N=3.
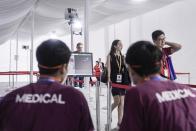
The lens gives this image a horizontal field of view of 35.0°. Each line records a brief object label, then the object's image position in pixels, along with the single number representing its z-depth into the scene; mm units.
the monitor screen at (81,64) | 4703
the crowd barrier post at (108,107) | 4591
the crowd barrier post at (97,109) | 4755
